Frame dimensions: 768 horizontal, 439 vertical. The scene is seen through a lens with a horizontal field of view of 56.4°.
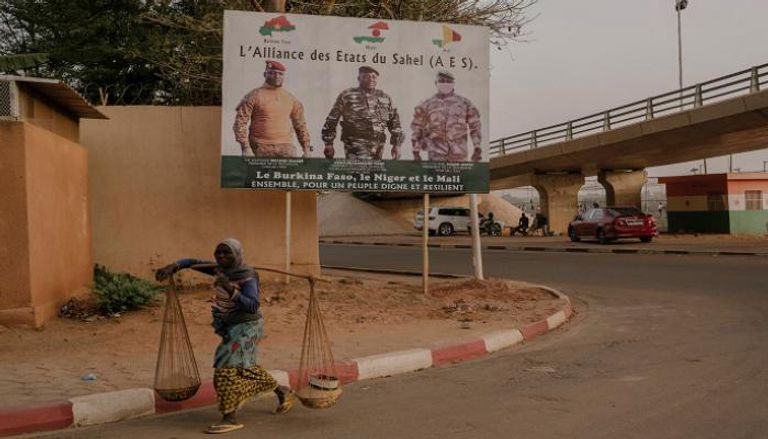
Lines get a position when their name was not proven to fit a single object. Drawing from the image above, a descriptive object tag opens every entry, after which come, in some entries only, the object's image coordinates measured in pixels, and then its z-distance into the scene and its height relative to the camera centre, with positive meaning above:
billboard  10.98 +1.87
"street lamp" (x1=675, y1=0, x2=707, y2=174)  47.81 +12.92
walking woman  4.78 -0.72
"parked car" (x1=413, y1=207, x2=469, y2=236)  41.81 +0.01
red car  26.56 -0.30
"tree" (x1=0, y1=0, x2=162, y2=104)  18.72 +4.95
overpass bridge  24.75 +3.14
